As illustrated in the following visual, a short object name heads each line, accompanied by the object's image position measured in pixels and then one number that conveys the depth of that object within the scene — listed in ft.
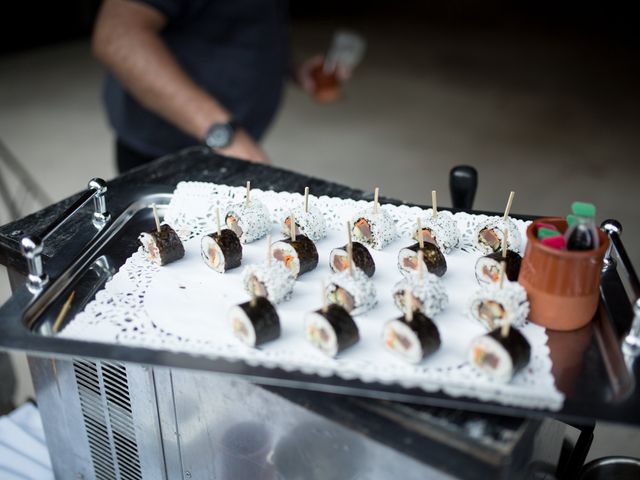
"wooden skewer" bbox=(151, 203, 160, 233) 4.41
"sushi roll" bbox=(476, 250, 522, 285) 4.17
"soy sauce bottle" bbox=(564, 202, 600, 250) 3.71
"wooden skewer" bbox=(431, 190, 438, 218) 4.51
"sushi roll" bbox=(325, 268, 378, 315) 3.88
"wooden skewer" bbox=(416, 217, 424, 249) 4.19
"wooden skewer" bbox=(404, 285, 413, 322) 3.57
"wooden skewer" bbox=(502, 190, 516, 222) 4.44
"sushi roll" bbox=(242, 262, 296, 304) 3.97
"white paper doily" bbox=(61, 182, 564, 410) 3.30
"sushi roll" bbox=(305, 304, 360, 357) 3.51
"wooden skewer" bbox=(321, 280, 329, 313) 3.65
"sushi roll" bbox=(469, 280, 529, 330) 3.71
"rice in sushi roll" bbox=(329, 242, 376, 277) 4.26
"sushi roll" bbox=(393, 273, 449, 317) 3.78
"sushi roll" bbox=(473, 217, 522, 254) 4.45
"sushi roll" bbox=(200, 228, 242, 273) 4.32
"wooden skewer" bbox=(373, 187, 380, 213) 4.62
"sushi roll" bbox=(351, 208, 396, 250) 4.58
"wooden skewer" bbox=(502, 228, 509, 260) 4.11
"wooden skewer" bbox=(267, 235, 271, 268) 4.08
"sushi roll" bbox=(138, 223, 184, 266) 4.35
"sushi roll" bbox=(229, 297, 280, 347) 3.55
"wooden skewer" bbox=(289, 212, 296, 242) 4.34
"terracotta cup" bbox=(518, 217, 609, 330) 3.66
